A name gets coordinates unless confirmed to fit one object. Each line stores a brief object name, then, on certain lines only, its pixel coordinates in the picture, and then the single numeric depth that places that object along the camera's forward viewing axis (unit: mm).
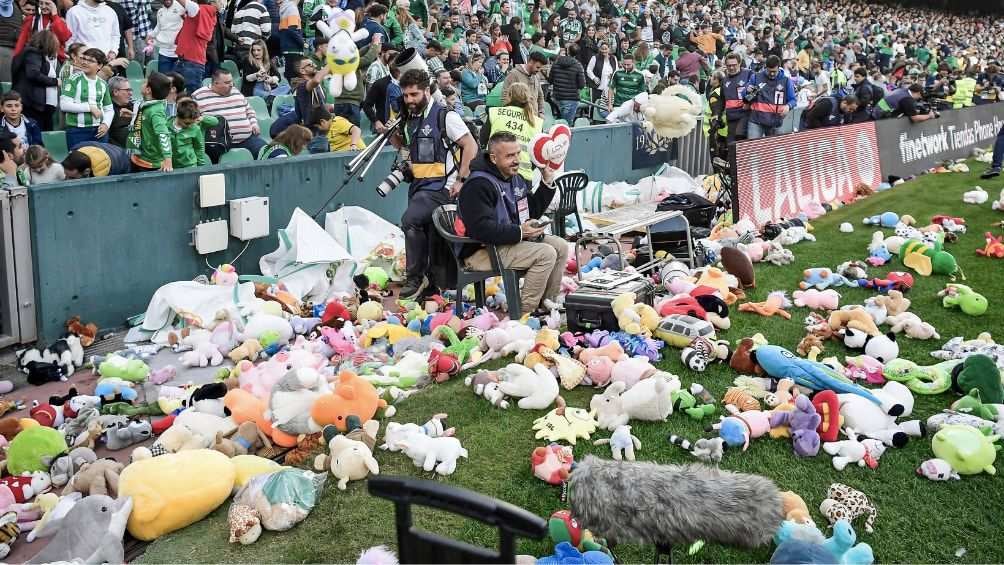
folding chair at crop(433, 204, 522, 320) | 6734
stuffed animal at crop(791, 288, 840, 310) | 7055
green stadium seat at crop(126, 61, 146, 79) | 11341
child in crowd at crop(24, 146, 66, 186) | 6898
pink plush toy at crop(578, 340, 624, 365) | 5609
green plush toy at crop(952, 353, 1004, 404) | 4965
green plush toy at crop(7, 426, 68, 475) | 4754
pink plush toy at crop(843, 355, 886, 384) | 5469
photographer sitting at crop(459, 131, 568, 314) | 6484
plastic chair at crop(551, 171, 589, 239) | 8528
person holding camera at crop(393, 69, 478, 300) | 7508
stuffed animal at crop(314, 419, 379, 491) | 4367
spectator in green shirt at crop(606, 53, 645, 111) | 15250
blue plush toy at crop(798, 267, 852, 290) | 7598
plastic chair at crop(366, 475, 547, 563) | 1925
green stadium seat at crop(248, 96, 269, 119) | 11258
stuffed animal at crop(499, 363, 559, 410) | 5141
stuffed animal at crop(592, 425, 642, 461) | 4500
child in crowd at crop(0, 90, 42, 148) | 7738
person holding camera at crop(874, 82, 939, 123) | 14430
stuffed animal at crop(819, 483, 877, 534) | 3889
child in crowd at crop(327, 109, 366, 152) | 9742
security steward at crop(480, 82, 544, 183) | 8117
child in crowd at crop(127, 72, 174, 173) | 7559
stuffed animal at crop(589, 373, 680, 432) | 4855
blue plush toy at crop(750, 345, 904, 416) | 4918
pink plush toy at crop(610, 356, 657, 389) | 5203
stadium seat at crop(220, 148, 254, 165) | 8500
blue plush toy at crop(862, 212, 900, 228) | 10023
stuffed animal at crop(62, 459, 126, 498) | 4359
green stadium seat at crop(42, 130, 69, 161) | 8305
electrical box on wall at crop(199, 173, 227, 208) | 7633
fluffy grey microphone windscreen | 3441
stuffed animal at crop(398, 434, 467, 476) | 4449
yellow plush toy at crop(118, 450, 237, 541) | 4059
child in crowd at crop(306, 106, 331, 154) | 9609
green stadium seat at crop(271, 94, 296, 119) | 11555
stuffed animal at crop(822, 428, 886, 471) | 4387
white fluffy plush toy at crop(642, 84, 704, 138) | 11906
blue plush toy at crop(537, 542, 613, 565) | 3496
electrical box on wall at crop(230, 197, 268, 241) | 8008
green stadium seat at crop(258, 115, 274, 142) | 10461
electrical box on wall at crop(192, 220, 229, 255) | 7656
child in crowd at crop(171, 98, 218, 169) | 7805
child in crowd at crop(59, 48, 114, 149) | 8258
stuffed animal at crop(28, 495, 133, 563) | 3867
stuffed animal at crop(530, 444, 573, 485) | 4258
